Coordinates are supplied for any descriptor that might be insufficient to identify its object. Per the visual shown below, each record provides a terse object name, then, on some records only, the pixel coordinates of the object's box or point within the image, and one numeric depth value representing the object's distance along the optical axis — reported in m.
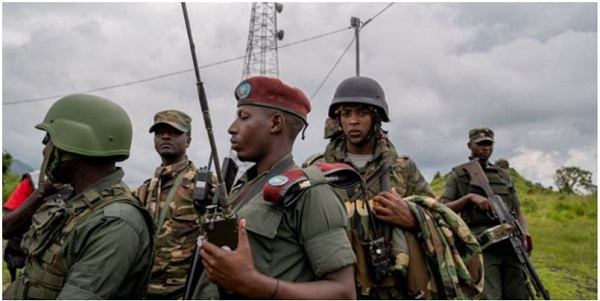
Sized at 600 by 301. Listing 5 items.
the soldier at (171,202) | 4.27
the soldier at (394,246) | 2.59
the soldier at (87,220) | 2.25
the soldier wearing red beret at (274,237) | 1.99
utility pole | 12.82
